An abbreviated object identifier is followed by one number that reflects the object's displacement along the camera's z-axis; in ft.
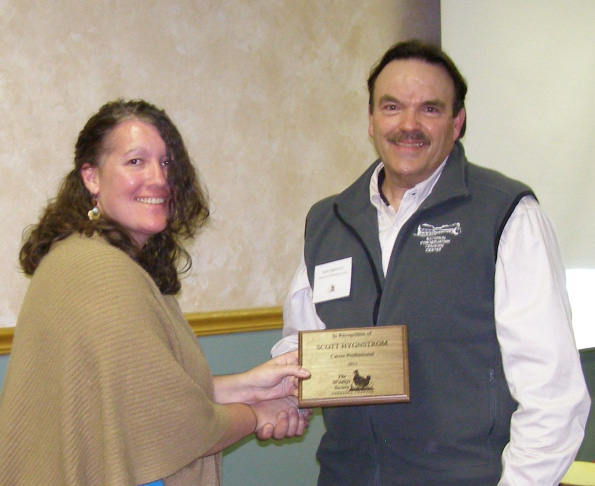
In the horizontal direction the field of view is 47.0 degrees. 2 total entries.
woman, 4.94
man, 5.41
